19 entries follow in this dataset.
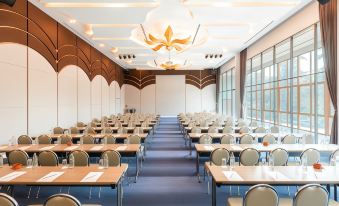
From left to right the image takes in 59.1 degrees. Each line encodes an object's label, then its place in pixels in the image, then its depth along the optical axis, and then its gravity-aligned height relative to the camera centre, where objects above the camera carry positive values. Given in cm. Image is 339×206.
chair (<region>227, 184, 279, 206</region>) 336 -101
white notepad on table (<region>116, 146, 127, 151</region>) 671 -94
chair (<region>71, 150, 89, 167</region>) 563 -97
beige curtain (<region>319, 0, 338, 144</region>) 782 +155
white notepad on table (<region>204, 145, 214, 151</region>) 671 -95
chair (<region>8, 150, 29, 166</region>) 577 -96
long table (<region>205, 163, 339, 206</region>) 405 -101
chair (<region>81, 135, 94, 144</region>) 809 -89
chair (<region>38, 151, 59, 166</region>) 566 -97
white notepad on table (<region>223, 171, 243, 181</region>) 420 -100
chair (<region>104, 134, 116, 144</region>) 812 -90
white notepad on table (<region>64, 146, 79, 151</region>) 675 -95
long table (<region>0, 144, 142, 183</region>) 661 -95
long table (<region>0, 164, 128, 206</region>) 402 -100
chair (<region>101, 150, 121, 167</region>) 575 -98
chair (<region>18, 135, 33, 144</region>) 786 -86
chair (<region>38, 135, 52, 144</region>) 798 -85
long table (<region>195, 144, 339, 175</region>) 662 -96
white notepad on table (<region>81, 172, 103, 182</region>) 411 -100
